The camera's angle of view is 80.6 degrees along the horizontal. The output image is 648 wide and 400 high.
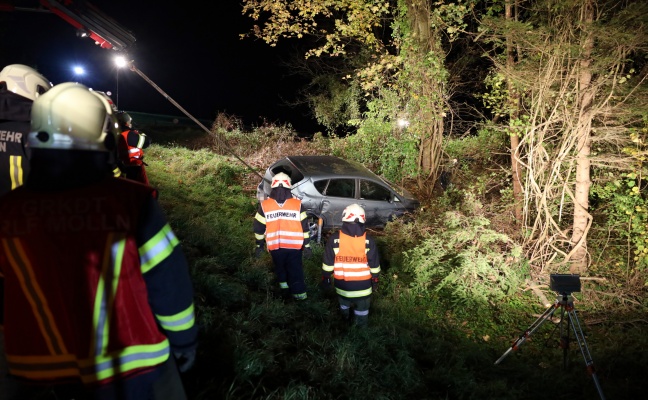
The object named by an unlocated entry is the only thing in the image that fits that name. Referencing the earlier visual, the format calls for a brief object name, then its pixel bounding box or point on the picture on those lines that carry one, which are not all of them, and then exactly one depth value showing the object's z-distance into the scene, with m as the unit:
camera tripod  3.79
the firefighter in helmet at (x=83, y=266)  1.41
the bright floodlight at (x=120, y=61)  4.77
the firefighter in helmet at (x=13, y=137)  2.59
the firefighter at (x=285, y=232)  4.77
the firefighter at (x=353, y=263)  4.39
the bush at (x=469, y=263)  5.90
